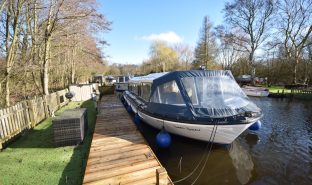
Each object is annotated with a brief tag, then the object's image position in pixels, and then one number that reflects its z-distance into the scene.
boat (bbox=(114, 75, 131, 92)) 23.11
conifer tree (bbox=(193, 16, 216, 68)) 34.41
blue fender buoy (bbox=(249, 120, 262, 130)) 8.00
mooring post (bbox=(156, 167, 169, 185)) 3.55
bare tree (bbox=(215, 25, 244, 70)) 29.31
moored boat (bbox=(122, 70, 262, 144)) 6.00
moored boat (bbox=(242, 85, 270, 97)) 20.62
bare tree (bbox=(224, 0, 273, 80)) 25.89
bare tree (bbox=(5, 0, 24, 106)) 8.46
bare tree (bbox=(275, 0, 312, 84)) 24.78
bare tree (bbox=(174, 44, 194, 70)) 51.41
